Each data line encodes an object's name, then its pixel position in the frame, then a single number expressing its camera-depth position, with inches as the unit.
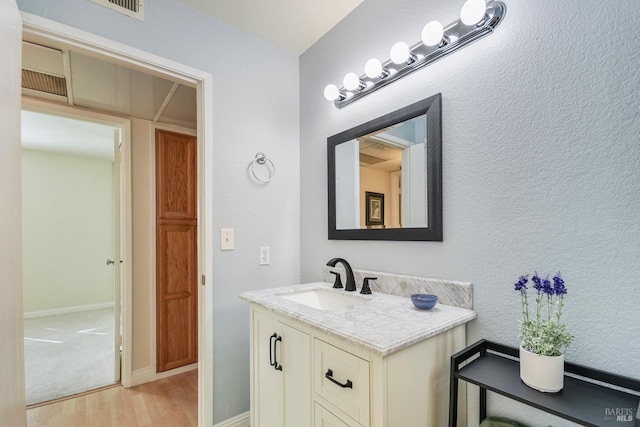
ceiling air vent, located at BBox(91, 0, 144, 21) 55.3
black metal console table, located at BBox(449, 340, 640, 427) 29.3
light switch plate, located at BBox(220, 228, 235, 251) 68.2
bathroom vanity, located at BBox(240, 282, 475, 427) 34.5
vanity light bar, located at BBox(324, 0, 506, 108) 43.8
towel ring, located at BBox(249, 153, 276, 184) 73.9
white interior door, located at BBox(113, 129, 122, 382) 96.1
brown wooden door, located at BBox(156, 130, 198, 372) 100.1
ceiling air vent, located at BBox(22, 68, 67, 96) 74.6
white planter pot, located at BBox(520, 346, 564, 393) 32.8
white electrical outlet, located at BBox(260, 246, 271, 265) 74.5
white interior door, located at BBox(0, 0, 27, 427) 38.7
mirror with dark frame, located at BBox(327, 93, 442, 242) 52.1
